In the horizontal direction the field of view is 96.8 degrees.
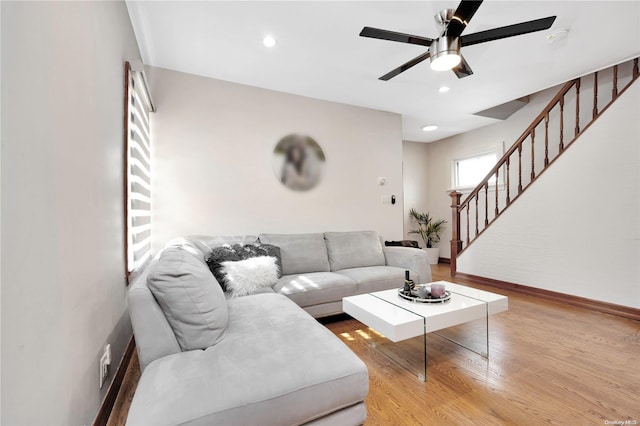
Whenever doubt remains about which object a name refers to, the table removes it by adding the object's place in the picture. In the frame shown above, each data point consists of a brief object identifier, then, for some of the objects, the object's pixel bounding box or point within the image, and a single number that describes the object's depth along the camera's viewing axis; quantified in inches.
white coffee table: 66.6
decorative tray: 78.6
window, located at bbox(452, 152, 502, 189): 199.3
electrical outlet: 54.2
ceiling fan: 69.8
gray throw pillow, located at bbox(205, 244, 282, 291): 88.4
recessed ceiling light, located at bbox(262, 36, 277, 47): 95.0
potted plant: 225.0
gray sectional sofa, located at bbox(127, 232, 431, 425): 39.0
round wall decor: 135.1
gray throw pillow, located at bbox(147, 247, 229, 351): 50.6
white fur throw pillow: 86.7
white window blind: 76.0
